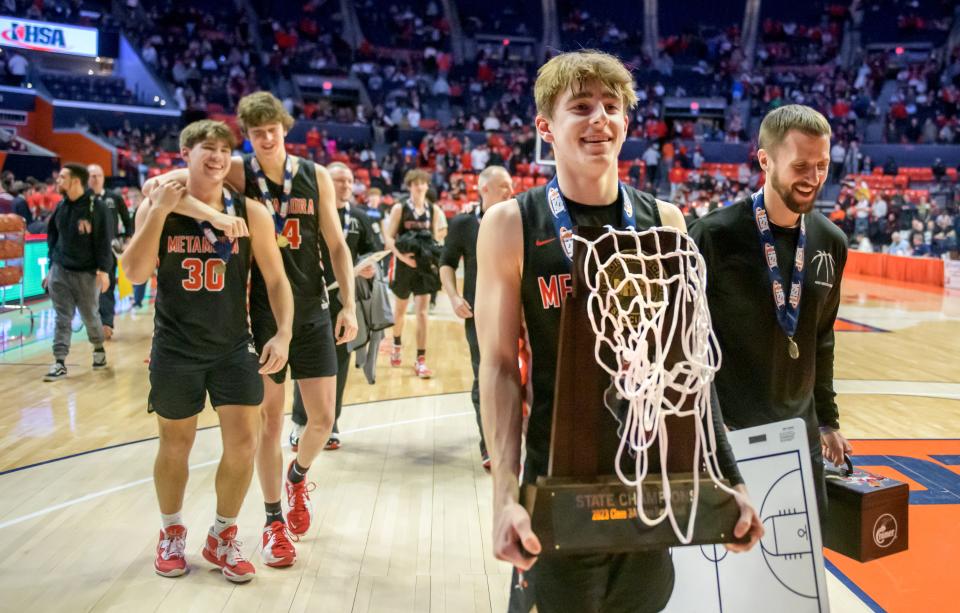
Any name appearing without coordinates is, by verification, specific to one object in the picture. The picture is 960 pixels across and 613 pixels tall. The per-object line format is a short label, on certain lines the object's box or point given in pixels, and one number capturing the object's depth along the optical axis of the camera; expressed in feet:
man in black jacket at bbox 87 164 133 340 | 27.73
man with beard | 8.54
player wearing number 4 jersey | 12.20
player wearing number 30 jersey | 10.95
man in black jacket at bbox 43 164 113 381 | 24.94
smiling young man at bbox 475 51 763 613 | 5.79
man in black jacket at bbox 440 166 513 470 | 16.66
